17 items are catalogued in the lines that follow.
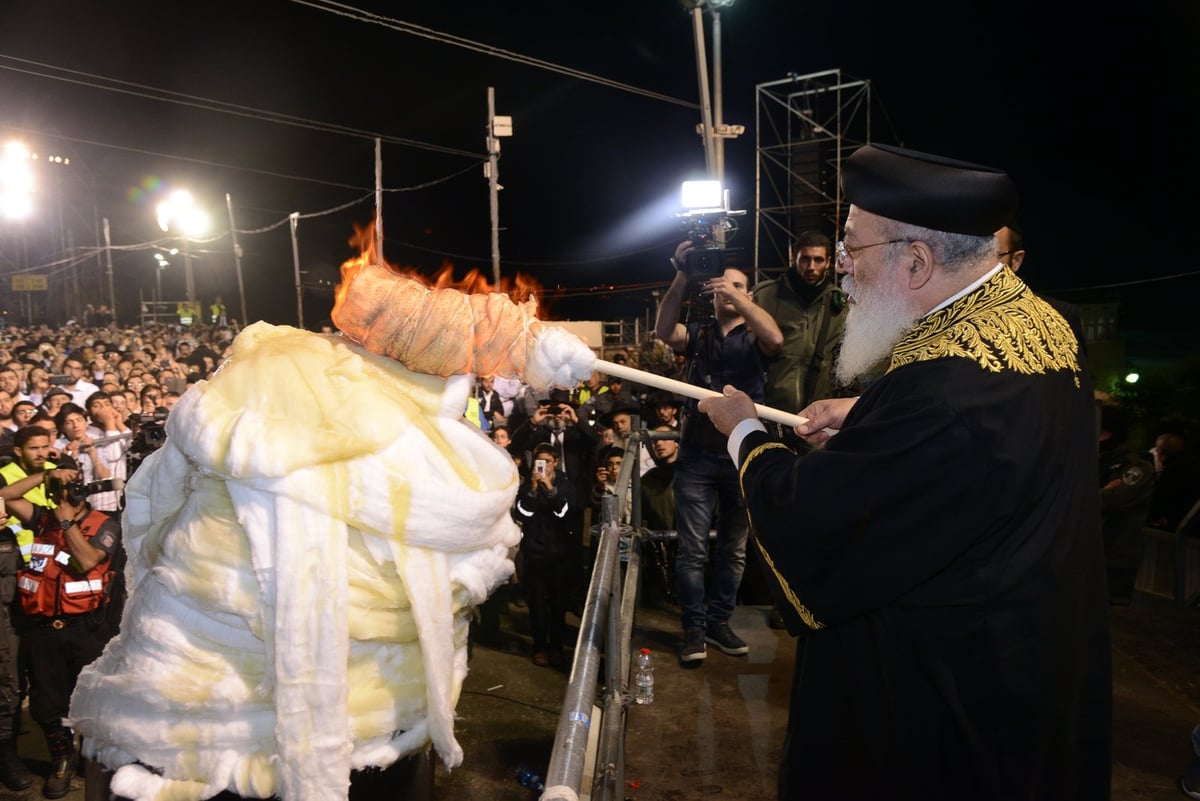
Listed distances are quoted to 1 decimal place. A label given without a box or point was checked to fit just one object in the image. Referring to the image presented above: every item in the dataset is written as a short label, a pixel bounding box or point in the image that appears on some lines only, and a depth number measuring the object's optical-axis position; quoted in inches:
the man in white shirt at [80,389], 450.8
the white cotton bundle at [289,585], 69.6
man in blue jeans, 171.8
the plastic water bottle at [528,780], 151.1
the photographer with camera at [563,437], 345.1
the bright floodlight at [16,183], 1697.8
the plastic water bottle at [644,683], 149.1
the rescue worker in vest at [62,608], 201.2
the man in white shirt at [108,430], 315.6
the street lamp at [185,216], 1524.4
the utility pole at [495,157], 735.7
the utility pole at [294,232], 1235.0
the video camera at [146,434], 184.7
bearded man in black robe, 67.1
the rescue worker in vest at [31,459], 226.2
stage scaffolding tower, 875.4
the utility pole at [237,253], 1492.1
